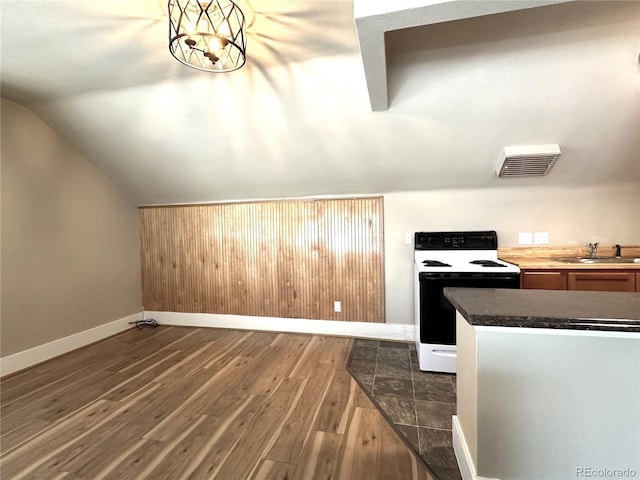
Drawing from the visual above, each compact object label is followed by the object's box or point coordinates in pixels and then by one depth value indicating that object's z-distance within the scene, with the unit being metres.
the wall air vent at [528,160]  2.31
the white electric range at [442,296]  2.23
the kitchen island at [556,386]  0.98
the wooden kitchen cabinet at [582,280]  2.17
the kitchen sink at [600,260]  2.49
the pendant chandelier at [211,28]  1.37
